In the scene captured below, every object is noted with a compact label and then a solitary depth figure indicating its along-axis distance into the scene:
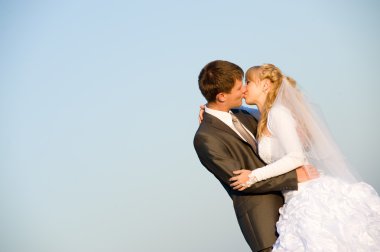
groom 6.42
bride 5.98
